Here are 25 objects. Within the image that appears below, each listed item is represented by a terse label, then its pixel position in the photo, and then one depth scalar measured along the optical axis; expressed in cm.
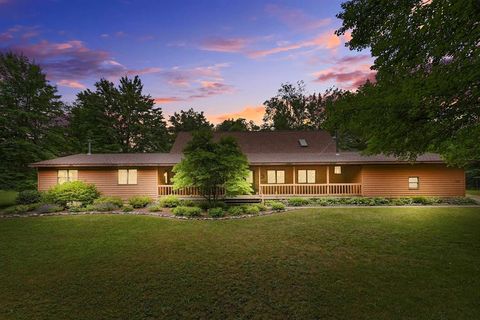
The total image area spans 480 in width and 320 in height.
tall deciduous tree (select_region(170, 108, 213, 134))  5397
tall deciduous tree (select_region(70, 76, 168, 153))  3816
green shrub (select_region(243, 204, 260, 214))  1557
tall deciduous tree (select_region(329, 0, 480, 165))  512
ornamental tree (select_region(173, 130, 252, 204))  1559
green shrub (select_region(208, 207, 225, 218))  1479
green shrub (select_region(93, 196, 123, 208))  1728
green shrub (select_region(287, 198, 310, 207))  1788
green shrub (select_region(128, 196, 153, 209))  1734
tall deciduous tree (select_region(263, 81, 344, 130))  4800
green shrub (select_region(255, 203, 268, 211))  1632
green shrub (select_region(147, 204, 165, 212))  1628
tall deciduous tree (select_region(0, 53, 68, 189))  2228
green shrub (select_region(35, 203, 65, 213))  1603
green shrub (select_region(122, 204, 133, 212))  1635
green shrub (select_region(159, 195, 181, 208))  1736
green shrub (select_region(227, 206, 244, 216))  1524
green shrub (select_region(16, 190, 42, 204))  1794
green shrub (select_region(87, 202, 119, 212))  1647
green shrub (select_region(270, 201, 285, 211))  1645
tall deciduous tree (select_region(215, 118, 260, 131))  5216
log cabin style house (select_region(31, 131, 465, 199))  1927
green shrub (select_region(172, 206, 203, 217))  1490
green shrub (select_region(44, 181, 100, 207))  1708
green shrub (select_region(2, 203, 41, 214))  1580
